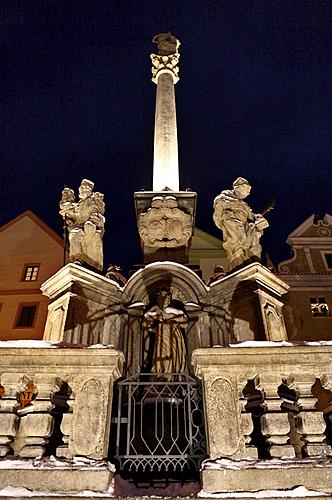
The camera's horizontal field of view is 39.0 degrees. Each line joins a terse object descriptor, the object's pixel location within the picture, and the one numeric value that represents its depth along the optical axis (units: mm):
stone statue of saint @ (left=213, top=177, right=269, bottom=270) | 10828
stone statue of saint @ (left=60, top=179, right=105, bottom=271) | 10727
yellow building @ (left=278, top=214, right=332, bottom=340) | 23828
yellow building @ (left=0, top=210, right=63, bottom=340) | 23750
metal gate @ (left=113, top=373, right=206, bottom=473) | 5453
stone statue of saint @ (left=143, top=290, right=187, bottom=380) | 9047
